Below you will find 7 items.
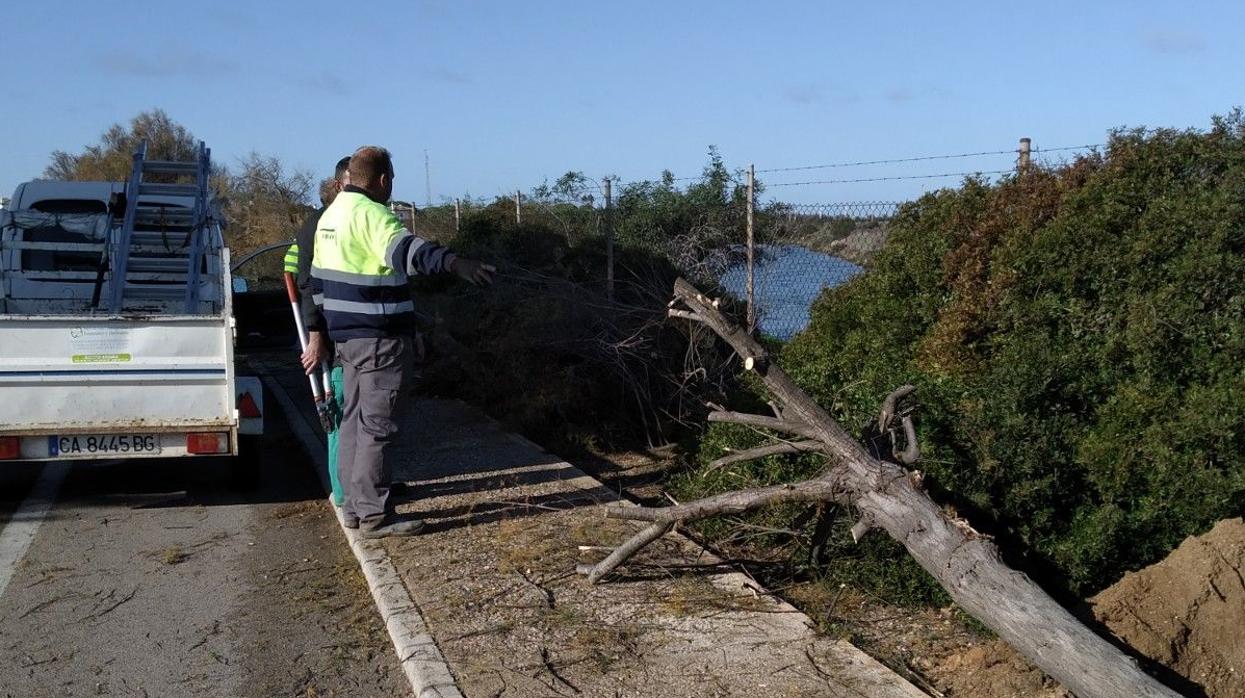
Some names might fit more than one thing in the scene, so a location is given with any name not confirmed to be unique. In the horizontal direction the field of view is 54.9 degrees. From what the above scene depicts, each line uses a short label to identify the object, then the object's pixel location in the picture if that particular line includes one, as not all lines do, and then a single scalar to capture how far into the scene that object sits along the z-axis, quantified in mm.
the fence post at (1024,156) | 7361
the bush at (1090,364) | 5449
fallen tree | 4160
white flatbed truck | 7281
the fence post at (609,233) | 10734
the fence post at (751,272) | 9453
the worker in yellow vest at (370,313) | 6184
